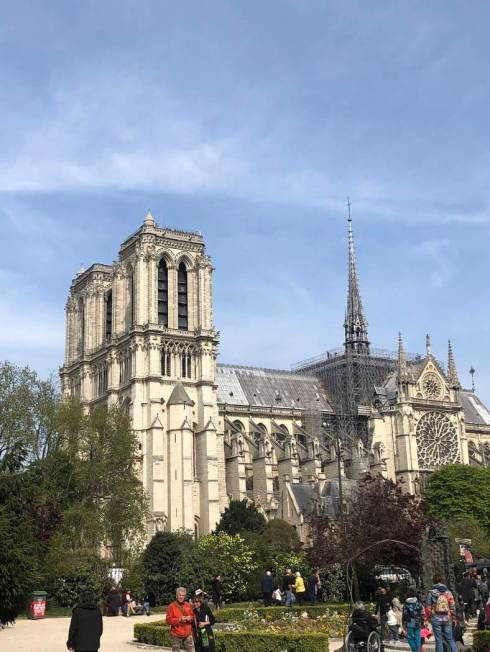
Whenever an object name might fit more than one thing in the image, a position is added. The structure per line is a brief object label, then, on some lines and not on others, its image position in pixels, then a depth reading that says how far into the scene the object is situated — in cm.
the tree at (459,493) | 7406
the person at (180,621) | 1830
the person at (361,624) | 1922
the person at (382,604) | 2400
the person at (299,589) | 3547
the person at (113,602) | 4066
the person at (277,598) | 3556
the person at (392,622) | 2409
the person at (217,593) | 3566
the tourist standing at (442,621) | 1936
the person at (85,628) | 1475
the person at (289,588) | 3430
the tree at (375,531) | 3906
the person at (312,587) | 3588
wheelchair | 1920
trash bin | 3966
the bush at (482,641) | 1954
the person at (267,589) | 3484
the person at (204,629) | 1828
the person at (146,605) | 4322
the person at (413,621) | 2091
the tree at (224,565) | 4828
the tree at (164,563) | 5094
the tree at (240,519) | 6438
